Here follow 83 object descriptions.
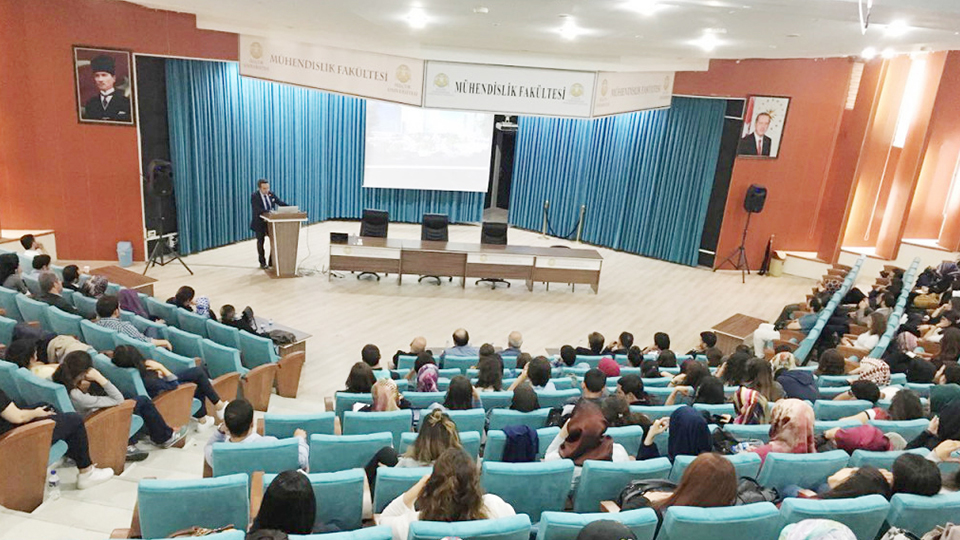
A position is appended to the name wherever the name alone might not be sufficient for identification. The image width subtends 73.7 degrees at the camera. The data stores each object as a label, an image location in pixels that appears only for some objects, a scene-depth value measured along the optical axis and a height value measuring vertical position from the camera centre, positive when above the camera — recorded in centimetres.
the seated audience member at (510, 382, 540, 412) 397 -155
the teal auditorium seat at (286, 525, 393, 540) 228 -144
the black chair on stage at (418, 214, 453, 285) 1048 -150
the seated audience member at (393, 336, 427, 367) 556 -181
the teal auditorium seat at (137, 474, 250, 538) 256 -156
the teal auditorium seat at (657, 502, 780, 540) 248 -139
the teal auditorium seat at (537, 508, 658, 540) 244 -140
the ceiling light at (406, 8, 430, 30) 657 +123
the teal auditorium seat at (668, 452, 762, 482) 314 -146
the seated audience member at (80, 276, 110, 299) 602 -170
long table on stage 973 -187
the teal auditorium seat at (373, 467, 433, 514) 284 -152
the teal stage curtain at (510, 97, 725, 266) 1243 -50
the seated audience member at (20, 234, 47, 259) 720 -166
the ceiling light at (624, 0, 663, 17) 527 +122
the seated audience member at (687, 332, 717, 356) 636 -178
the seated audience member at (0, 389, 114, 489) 345 -188
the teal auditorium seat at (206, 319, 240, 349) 584 -197
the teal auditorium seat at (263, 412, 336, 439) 366 -169
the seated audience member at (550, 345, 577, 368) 550 -176
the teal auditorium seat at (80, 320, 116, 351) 500 -179
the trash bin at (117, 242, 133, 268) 941 -213
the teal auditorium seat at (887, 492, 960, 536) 273 -139
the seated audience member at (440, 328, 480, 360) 594 -193
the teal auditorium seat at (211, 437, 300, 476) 304 -160
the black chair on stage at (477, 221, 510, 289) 1066 -152
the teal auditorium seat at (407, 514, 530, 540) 234 -141
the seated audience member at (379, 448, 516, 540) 245 -135
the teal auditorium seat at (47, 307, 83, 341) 516 -177
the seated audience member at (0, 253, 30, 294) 601 -167
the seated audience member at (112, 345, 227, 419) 433 -189
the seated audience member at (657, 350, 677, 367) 554 -172
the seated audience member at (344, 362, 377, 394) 436 -167
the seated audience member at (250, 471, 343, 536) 232 -139
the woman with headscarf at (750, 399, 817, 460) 339 -137
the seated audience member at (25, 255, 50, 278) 620 -159
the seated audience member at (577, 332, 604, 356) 612 -181
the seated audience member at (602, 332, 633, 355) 634 -186
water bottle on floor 375 -226
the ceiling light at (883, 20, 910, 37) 577 +142
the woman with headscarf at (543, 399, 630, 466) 334 -149
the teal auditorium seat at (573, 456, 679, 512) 301 -151
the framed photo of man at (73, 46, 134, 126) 862 +24
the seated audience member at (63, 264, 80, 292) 629 -170
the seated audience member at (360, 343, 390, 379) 508 -177
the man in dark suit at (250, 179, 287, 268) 978 -131
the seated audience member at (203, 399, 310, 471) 319 -156
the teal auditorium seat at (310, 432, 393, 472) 321 -161
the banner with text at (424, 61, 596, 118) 956 +79
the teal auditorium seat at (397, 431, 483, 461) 335 -159
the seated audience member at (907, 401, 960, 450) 362 -138
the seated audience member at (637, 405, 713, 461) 341 -144
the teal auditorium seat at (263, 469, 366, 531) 273 -158
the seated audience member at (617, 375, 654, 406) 434 -158
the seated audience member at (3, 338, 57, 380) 404 -162
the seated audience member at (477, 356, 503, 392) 454 -164
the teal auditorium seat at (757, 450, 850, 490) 316 -147
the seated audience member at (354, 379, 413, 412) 391 -160
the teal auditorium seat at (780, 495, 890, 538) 263 -136
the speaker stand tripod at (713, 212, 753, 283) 1243 -185
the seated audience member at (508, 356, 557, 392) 457 -160
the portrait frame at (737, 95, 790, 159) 1177 +71
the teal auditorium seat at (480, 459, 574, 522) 295 -155
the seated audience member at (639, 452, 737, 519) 259 -129
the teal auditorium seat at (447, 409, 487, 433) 377 -163
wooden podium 930 -173
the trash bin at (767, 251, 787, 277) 1246 -184
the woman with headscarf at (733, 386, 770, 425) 407 -152
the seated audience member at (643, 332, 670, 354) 614 -174
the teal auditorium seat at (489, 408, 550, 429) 394 -167
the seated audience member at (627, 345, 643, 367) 580 -180
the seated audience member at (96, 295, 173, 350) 518 -171
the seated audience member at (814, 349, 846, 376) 539 -158
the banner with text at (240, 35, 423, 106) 959 +82
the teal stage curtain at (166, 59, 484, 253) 1013 -66
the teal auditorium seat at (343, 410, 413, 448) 370 -166
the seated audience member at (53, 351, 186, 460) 396 -173
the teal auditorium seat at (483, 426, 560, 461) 344 -160
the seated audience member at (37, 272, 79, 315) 545 -169
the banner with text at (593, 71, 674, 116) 1002 +102
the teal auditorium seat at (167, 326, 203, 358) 543 -193
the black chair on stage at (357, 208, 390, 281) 1047 -153
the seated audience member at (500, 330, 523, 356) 603 -186
